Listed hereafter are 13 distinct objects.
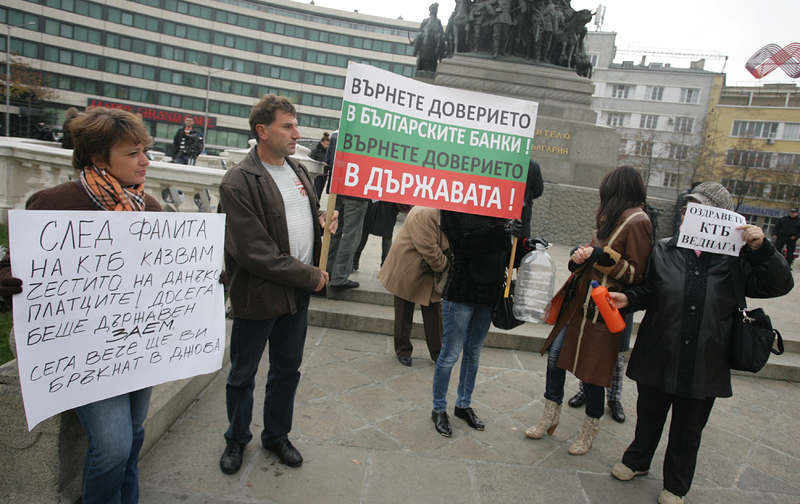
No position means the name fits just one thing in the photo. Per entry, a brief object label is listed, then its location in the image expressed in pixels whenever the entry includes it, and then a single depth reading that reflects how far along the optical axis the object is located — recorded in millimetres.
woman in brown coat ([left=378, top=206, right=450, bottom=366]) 4117
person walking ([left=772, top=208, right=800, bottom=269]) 14586
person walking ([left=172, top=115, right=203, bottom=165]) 13288
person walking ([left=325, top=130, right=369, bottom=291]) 5500
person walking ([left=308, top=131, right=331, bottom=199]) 9117
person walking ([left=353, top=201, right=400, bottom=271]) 5879
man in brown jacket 2453
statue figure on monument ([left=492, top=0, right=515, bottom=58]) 10828
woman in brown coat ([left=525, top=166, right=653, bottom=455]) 2969
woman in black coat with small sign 2680
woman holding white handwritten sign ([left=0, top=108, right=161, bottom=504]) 1918
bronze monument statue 10891
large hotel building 53281
